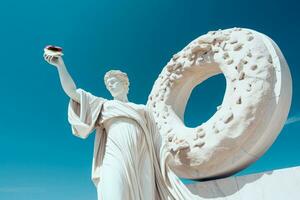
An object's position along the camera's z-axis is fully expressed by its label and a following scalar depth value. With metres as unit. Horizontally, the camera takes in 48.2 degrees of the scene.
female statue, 3.81
